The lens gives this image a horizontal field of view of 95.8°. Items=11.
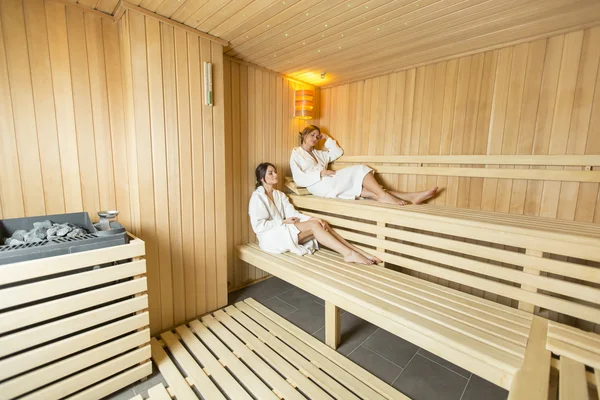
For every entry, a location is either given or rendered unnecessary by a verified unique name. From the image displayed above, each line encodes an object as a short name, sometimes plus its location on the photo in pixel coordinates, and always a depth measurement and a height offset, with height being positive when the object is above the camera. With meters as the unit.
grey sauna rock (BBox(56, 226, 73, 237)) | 1.47 -0.37
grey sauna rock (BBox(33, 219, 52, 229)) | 1.54 -0.36
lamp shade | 2.99 +0.70
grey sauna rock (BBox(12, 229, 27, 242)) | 1.44 -0.39
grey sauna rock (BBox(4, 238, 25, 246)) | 1.35 -0.40
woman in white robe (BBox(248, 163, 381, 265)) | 2.27 -0.54
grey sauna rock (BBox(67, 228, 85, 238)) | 1.46 -0.38
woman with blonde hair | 2.49 -0.10
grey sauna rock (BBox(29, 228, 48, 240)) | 1.43 -0.38
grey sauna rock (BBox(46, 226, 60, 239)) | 1.44 -0.38
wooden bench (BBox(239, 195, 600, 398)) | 1.27 -0.76
